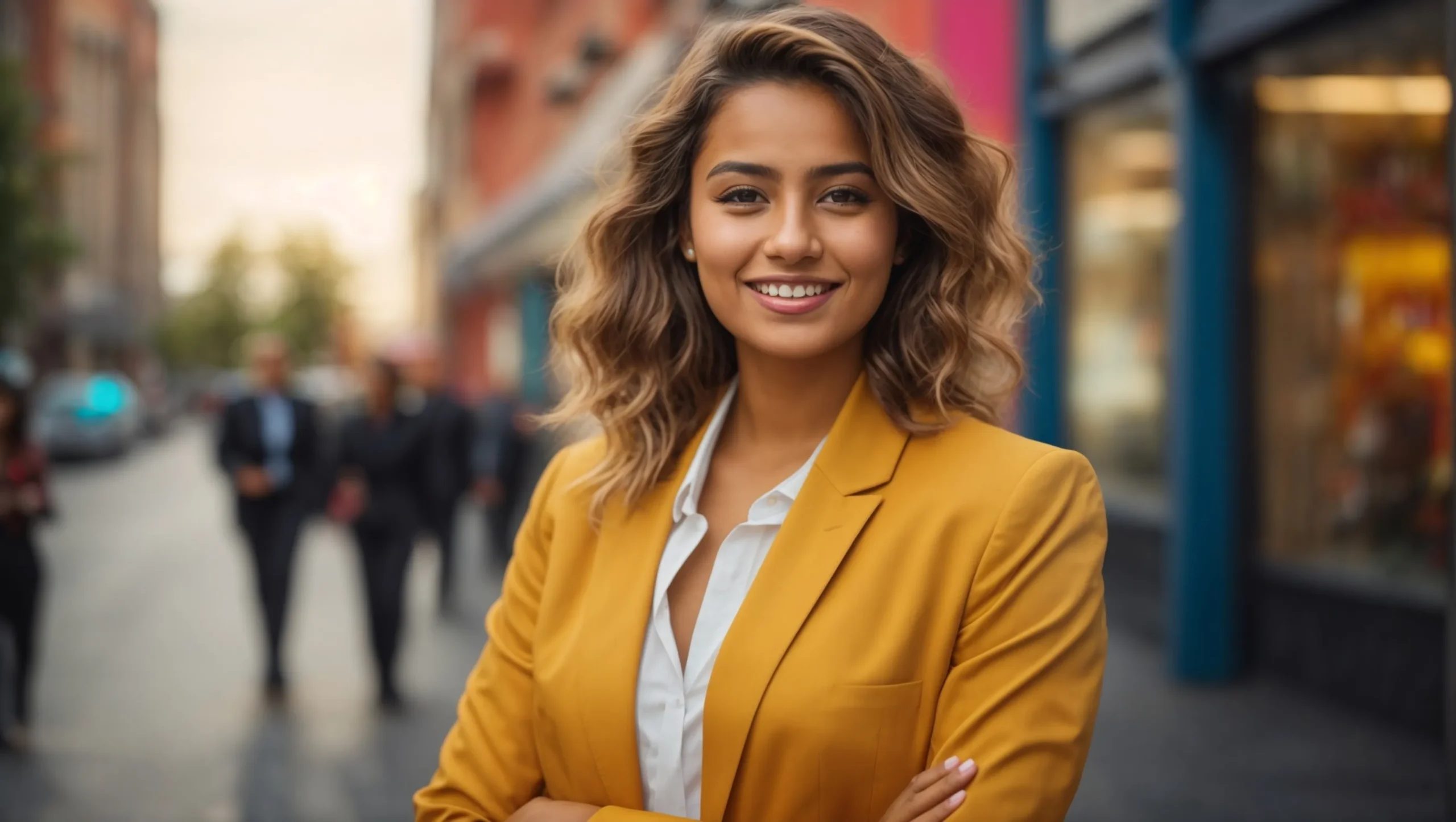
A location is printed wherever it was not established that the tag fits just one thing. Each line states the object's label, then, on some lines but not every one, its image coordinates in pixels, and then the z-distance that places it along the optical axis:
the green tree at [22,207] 22.47
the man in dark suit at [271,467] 7.83
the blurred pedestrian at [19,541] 6.73
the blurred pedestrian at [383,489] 7.68
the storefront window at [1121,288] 9.08
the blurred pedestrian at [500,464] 11.80
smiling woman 1.86
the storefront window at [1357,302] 6.96
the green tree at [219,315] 81.19
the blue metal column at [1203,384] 7.46
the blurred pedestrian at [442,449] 8.21
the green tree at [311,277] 79.06
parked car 26.67
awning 15.12
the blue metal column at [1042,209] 9.76
